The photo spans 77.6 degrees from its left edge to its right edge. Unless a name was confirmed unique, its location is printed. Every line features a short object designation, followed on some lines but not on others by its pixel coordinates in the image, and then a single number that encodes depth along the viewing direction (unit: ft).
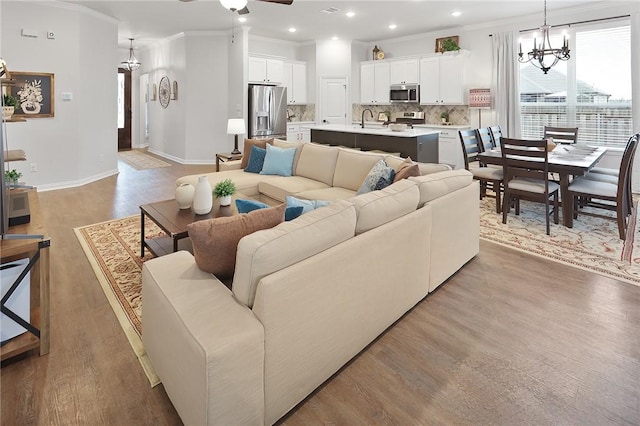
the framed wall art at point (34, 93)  19.15
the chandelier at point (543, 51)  14.79
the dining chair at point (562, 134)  19.07
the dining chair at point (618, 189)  12.89
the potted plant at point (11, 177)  10.06
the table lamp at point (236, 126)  20.86
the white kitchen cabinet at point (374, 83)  28.99
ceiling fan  11.73
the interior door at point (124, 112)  38.22
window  20.11
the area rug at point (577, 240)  11.16
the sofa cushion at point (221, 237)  5.85
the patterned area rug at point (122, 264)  7.95
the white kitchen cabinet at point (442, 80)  25.23
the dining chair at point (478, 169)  16.22
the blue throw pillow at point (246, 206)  7.20
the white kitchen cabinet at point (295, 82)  29.35
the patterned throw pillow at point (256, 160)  16.60
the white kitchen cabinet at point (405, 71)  27.20
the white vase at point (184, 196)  11.14
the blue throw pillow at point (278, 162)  16.14
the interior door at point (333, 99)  29.99
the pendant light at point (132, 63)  31.07
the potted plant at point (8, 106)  10.65
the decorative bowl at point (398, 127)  20.13
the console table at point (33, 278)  6.53
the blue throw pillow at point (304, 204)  7.29
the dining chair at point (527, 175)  13.53
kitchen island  18.49
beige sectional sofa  4.83
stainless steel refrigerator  26.91
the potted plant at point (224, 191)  11.33
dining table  13.21
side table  20.86
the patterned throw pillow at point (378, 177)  10.82
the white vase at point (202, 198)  10.80
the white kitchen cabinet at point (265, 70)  27.32
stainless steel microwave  27.30
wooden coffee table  9.72
